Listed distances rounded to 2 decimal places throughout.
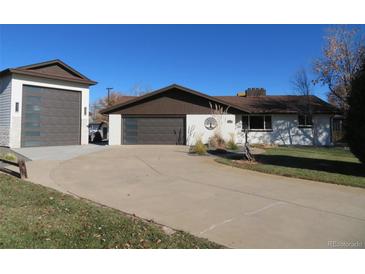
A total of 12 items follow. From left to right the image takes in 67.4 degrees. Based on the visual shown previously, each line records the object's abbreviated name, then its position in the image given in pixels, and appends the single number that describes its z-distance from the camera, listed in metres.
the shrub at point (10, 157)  10.84
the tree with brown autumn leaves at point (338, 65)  22.08
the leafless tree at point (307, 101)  21.44
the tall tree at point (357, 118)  8.64
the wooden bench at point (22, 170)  7.93
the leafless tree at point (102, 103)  46.60
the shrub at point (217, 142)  17.64
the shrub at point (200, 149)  14.05
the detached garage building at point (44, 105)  16.89
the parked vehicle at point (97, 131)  24.27
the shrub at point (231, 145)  16.48
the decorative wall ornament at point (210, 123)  20.12
